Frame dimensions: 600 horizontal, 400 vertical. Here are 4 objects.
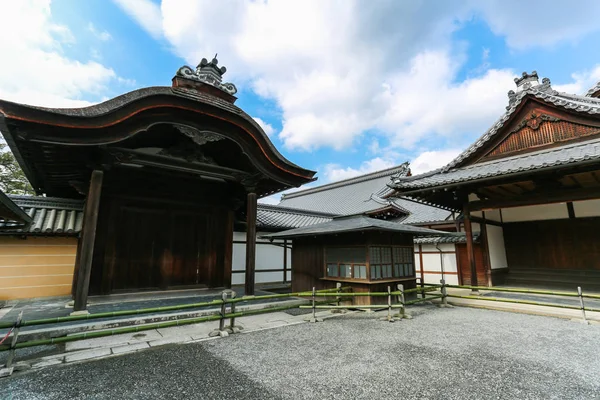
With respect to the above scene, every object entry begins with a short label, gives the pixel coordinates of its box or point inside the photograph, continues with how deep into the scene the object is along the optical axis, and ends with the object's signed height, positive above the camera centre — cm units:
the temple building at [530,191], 943 +227
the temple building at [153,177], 602 +216
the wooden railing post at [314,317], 720 -180
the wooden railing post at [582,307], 696 -147
